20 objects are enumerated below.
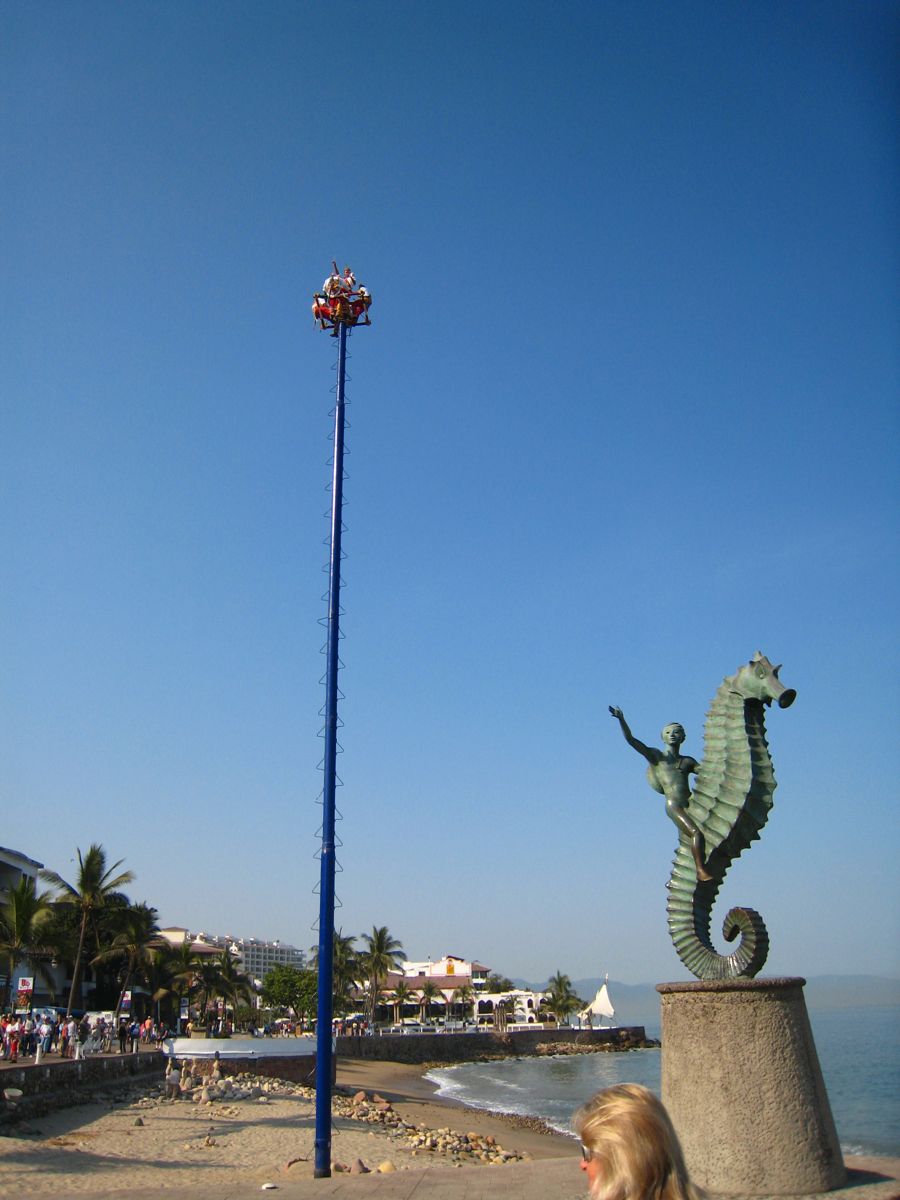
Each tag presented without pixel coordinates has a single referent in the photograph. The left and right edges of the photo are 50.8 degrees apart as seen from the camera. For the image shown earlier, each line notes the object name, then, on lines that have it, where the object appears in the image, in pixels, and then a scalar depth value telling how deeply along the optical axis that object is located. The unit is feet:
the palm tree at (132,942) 139.03
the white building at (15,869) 139.13
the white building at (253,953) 502.99
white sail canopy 360.69
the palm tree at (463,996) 343.67
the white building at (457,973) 368.52
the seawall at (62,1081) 65.10
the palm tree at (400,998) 309.83
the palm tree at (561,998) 342.44
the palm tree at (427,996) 318.84
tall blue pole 38.52
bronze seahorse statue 32.94
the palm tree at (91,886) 129.80
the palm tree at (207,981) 168.45
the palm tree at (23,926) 105.09
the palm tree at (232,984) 170.71
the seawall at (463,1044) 201.16
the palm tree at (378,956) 262.47
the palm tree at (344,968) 243.60
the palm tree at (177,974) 162.67
